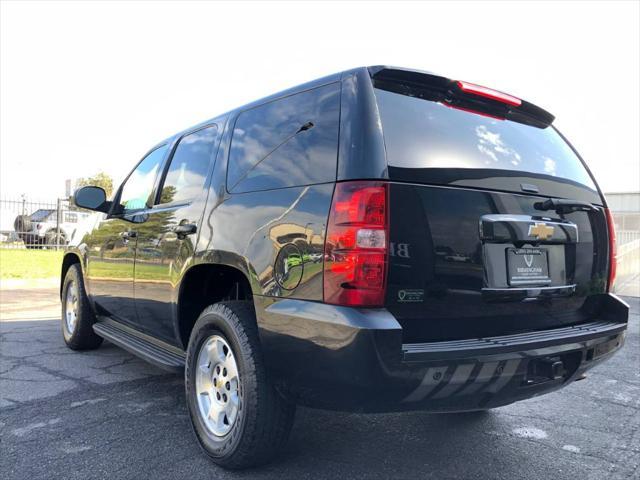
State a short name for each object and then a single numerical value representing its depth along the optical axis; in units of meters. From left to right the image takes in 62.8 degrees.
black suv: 2.09
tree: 38.75
